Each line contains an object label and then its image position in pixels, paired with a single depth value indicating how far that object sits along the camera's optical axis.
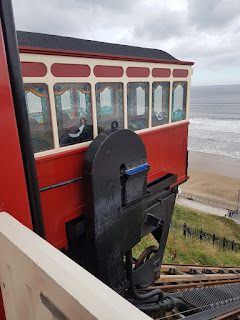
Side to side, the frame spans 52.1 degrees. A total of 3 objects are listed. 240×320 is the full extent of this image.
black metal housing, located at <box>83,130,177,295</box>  3.31
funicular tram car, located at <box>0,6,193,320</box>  2.93
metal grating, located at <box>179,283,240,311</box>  5.43
